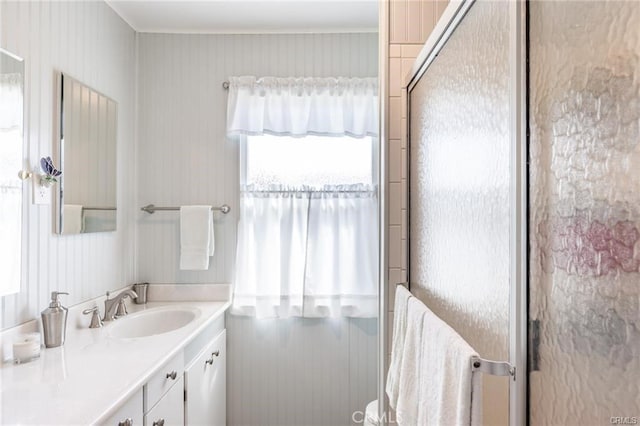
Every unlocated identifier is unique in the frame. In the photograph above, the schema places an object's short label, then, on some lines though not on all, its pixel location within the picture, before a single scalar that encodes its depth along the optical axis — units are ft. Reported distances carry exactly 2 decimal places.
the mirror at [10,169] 3.97
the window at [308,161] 6.93
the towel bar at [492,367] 2.05
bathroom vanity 3.01
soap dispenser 4.37
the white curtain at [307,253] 6.84
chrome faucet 5.60
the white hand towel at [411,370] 2.98
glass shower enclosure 1.37
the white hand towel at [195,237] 6.72
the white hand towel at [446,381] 2.05
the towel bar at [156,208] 6.93
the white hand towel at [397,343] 3.48
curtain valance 6.85
